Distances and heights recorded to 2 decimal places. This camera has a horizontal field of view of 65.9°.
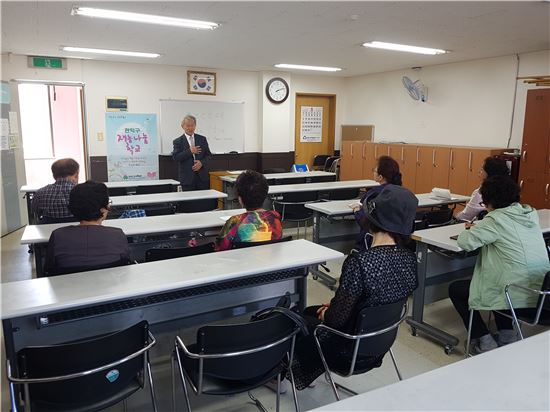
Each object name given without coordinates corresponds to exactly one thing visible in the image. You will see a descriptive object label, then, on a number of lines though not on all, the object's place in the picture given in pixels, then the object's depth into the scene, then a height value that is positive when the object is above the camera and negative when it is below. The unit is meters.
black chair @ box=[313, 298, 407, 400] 1.82 -0.92
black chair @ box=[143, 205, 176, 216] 4.05 -0.74
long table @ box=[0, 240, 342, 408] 1.77 -0.69
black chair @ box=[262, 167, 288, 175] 7.48 -0.64
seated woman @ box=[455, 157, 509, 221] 3.76 -0.54
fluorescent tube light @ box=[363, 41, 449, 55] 5.54 +1.19
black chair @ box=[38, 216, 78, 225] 3.69 -0.76
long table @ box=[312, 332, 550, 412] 1.09 -0.68
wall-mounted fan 7.64 +0.86
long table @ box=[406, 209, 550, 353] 2.92 -0.98
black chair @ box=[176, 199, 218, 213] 4.61 -0.79
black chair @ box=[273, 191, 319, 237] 4.98 -0.83
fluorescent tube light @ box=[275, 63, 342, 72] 7.52 +1.23
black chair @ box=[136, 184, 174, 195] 5.54 -0.73
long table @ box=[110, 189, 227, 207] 4.18 -0.66
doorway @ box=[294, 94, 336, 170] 9.21 +0.21
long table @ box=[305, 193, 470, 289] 4.04 -0.90
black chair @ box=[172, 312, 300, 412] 1.63 -0.89
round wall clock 8.47 +0.90
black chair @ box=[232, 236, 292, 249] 2.58 -0.66
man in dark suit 5.82 -0.33
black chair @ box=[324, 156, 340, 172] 9.27 -0.57
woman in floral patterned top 2.59 -0.53
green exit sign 6.64 +1.09
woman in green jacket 2.54 -0.65
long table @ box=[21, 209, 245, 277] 3.04 -0.70
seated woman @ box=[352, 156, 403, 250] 3.71 -0.35
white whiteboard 7.74 +0.22
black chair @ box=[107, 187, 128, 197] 5.44 -0.74
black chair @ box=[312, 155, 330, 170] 9.37 -0.56
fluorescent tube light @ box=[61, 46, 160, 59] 5.92 +1.18
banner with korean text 7.34 -0.23
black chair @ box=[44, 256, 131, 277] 2.16 -0.69
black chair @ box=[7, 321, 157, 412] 1.44 -0.83
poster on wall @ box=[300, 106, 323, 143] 9.28 +0.24
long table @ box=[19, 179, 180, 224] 5.01 -0.66
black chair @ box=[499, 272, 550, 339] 2.44 -1.03
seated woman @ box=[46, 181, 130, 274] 2.17 -0.56
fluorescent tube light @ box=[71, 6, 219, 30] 3.98 +1.14
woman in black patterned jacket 1.85 -0.60
